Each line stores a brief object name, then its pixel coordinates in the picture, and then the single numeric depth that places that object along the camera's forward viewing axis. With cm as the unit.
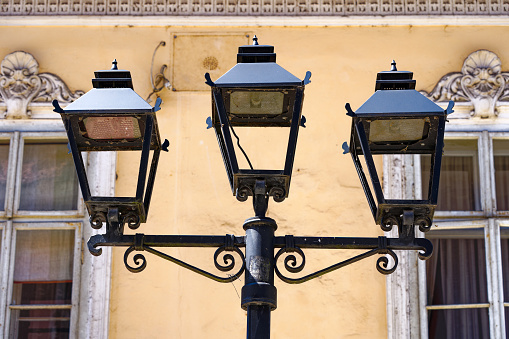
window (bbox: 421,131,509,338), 527
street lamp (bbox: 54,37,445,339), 349
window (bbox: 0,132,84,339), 531
